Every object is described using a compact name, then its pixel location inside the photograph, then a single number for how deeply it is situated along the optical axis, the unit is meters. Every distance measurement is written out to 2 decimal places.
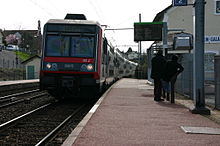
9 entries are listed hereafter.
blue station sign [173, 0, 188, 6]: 12.24
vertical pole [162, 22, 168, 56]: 19.96
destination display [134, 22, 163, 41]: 31.03
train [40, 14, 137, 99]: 14.74
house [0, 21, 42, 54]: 113.56
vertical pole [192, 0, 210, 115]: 11.49
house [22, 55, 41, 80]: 59.29
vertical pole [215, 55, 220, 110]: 12.27
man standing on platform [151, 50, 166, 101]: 14.83
